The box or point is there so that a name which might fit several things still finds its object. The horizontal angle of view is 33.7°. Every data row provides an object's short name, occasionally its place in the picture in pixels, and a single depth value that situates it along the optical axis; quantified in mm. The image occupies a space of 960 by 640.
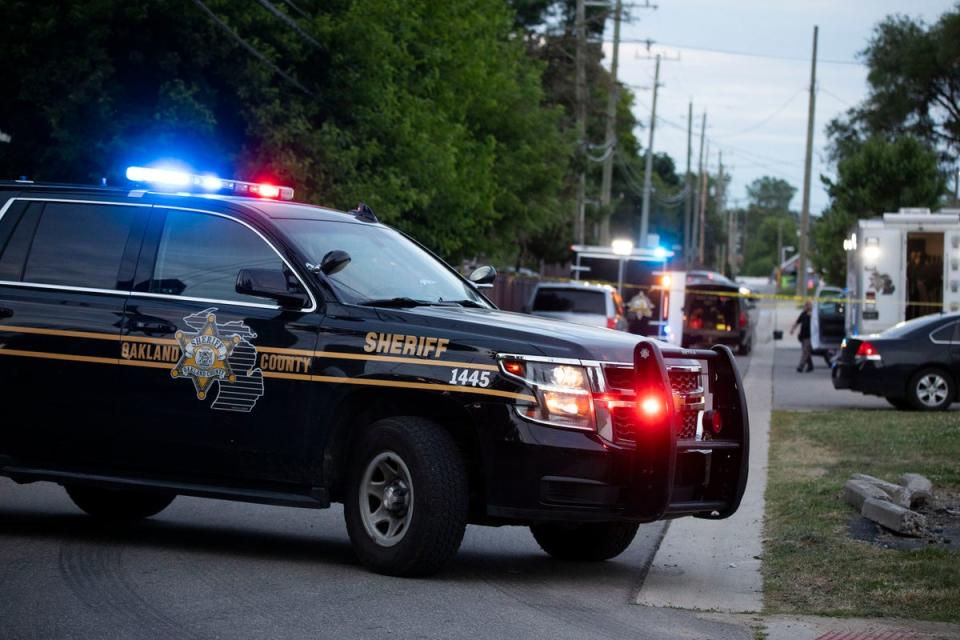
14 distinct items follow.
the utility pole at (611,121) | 59219
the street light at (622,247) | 36312
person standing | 35219
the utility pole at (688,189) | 98688
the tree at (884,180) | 56156
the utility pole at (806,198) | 61859
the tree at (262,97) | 23984
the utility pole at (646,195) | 64250
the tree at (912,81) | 61875
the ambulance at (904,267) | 29047
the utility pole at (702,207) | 117156
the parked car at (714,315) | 41188
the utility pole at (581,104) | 54594
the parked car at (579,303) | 28297
